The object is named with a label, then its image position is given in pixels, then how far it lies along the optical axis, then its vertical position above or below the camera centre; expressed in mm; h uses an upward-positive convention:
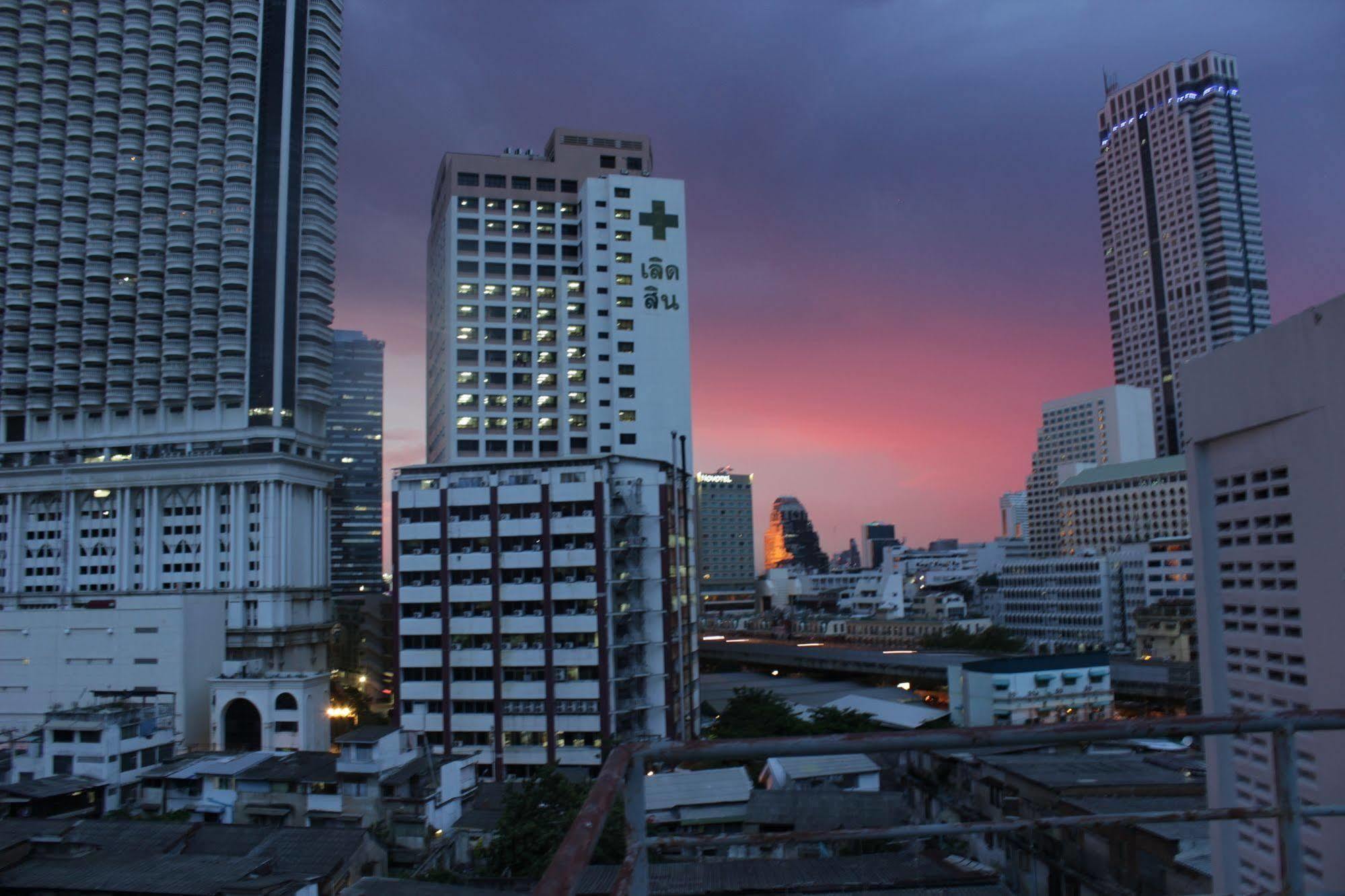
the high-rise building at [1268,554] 7465 -214
